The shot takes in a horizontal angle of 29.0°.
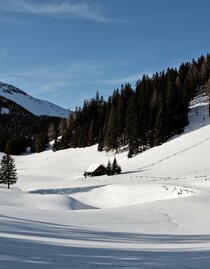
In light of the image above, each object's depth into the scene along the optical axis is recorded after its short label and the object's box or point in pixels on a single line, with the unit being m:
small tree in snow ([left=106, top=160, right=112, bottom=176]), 71.19
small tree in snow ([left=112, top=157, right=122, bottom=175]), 71.00
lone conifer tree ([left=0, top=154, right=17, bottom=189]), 62.08
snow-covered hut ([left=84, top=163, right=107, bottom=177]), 75.38
